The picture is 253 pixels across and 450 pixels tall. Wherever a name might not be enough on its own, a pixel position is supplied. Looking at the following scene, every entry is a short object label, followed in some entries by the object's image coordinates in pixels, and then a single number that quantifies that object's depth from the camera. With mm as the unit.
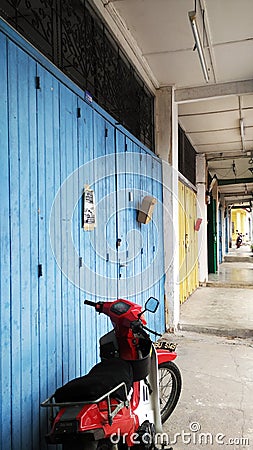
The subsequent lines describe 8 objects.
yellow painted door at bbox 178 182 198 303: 7039
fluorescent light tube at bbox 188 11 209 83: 2775
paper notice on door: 2656
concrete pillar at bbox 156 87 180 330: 5070
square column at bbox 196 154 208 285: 9188
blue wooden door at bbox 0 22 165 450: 1783
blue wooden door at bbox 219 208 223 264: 15698
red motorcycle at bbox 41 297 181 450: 1531
